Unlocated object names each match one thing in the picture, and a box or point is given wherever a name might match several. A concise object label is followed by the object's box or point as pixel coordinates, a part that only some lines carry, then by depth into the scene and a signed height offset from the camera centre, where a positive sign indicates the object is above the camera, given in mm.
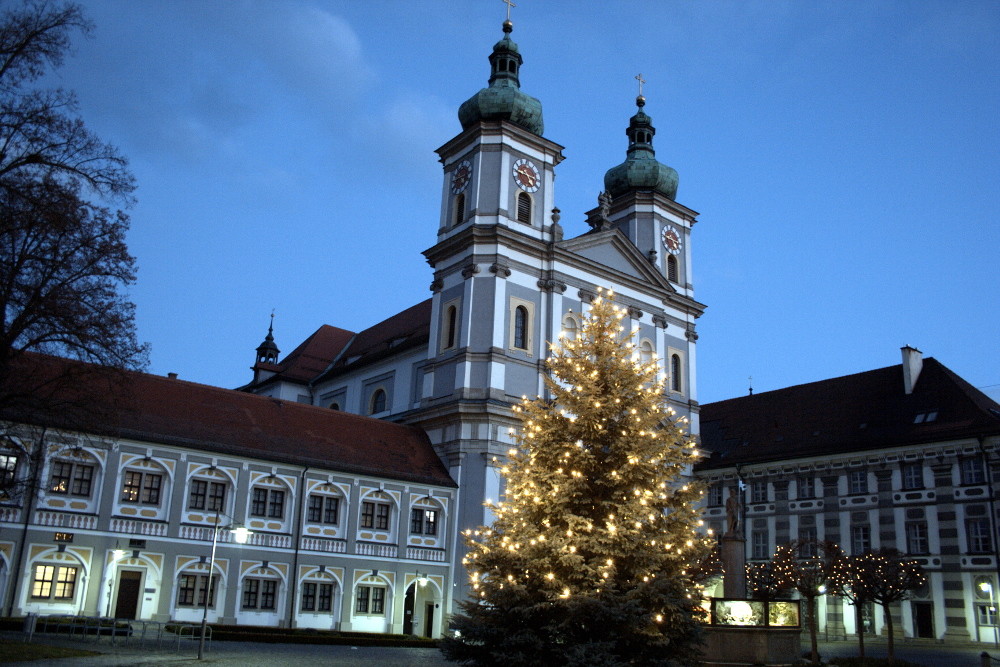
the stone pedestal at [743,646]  22297 -933
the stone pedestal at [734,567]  24969 +968
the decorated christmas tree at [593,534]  16703 +1193
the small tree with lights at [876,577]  31328 +1071
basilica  31375 +5733
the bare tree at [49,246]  16625 +5854
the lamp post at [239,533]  26141 +1367
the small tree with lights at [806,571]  31109 +1189
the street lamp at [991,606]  39656 +440
